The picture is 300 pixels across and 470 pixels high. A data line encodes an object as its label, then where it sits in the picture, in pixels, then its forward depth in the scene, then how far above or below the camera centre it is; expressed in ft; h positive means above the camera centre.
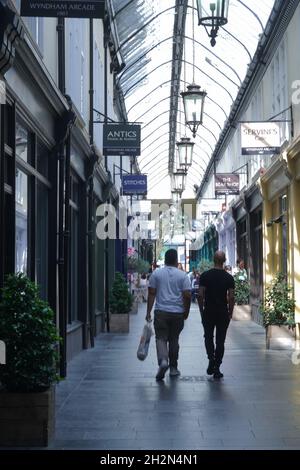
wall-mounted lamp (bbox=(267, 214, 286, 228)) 58.79 +4.10
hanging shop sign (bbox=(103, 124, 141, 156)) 56.44 +9.91
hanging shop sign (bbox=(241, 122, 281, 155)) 51.88 +9.15
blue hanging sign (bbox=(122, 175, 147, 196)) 82.28 +9.68
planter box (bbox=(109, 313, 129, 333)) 62.39 -3.88
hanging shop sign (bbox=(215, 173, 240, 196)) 78.99 +9.24
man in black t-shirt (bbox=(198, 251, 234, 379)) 35.24 -1.63
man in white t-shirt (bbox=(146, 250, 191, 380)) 35.22 -1.54
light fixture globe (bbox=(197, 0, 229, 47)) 30.96 +10.51
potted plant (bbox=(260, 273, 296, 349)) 47.80 -2.72
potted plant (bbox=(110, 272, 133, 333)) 62.03 -2.63
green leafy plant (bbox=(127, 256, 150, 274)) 100.16 +1.29
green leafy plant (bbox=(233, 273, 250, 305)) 75.46 -1.72
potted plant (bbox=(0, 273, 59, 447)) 21.57 -2.84
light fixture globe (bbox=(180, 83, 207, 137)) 47.73 +10.52
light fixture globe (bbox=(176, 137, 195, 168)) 67.22 +11.05
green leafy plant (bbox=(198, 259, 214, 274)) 99.56 +1.15
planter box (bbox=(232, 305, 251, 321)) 75.66 -3.80
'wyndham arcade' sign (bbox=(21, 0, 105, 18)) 25.96 +9.03
